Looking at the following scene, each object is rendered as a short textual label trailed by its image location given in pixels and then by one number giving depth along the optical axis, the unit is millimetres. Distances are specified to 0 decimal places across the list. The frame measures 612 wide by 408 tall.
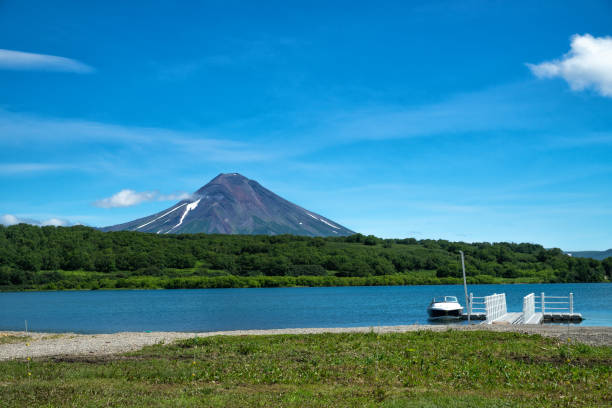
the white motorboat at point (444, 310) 50188
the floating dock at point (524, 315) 35325
